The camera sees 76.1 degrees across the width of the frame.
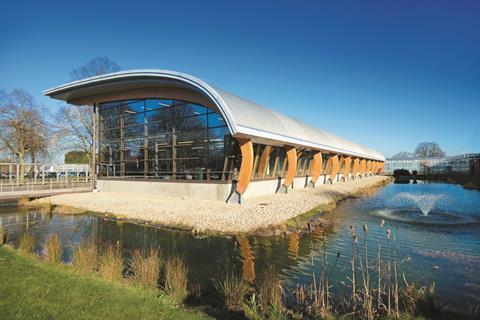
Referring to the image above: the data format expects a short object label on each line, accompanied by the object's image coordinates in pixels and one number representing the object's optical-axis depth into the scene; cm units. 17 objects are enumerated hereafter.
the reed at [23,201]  2039
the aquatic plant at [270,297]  534
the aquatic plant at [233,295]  557
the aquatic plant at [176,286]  563
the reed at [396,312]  486
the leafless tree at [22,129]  3284
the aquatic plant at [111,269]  637
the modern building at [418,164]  7394
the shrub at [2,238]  988
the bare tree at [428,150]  9912
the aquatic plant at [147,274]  627
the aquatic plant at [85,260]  701
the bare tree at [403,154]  14038
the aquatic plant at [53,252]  774
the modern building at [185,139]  1838
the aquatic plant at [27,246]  863
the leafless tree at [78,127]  3272
